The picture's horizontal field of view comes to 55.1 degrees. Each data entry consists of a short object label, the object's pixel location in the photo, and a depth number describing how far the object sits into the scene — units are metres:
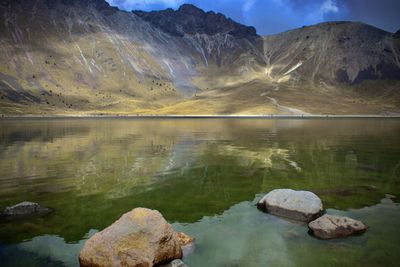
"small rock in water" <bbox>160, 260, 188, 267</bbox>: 12.76
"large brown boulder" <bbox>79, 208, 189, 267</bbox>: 12.57
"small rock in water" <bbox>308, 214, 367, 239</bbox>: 15.84
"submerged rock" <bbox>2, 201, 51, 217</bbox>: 18.45
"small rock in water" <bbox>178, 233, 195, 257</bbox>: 14.60
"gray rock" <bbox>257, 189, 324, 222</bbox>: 18.00
